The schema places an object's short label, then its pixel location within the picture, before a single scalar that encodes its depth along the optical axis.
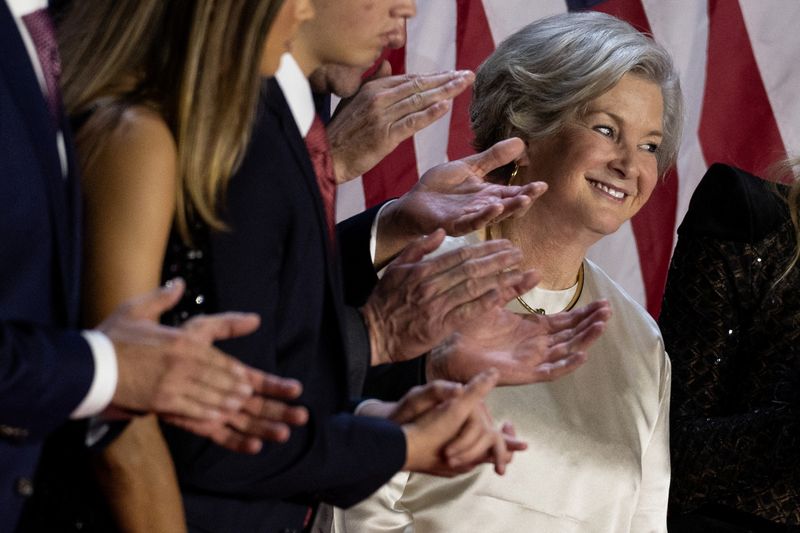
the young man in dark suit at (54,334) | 4.07
